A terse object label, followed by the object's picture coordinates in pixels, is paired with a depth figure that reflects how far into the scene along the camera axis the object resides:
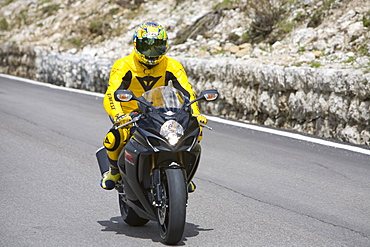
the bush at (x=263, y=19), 34.29
